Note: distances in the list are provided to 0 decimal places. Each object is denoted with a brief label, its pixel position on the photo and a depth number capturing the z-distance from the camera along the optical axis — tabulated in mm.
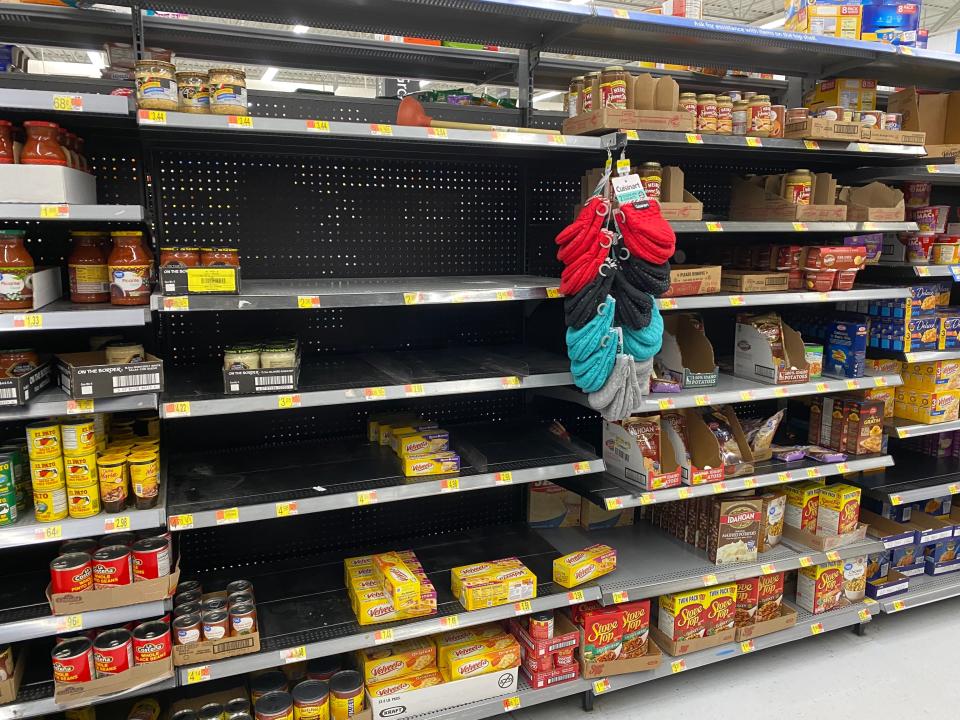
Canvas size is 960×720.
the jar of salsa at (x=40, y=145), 1890
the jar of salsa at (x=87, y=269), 2031
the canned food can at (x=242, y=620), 2221
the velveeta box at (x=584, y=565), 2645
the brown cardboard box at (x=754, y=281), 2832
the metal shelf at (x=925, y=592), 3316
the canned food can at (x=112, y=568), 2027
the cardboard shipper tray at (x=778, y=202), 2861
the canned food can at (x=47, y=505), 1971
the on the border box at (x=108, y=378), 1917
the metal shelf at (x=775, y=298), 2652
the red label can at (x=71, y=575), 2008
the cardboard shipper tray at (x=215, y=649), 2162
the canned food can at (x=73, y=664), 2010
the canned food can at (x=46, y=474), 1960
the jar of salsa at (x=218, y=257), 2088
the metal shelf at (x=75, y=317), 1856
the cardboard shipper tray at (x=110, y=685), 2021
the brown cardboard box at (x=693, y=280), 2666
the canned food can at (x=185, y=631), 2160
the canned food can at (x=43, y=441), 1958
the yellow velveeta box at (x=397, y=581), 2400
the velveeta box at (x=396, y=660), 2463
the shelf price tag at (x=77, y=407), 1936
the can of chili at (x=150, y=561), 2064
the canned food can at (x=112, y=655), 2047
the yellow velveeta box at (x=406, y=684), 2435
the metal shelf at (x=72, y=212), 1823
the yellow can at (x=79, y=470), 1994
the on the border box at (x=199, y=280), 2008
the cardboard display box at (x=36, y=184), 1829
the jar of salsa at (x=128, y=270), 2002
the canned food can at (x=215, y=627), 2188
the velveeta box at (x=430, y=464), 2424
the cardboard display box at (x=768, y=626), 2969
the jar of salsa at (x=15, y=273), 1883
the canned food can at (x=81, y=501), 2002
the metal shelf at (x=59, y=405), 1908
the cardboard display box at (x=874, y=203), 2996
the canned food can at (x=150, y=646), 2094
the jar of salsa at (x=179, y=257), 2053
